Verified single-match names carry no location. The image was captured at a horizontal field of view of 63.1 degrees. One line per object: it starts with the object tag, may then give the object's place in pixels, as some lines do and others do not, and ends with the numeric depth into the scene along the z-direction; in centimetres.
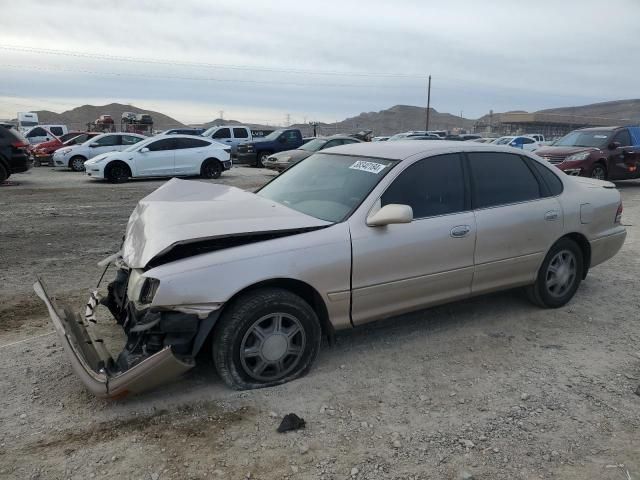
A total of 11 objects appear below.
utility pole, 6431
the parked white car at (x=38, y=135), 2688
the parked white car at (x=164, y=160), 1562
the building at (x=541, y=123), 7488
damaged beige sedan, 318
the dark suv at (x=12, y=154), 1384
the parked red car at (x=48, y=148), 2269
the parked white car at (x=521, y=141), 2520
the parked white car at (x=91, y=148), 1930
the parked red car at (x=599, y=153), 1282
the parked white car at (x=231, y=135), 2573
